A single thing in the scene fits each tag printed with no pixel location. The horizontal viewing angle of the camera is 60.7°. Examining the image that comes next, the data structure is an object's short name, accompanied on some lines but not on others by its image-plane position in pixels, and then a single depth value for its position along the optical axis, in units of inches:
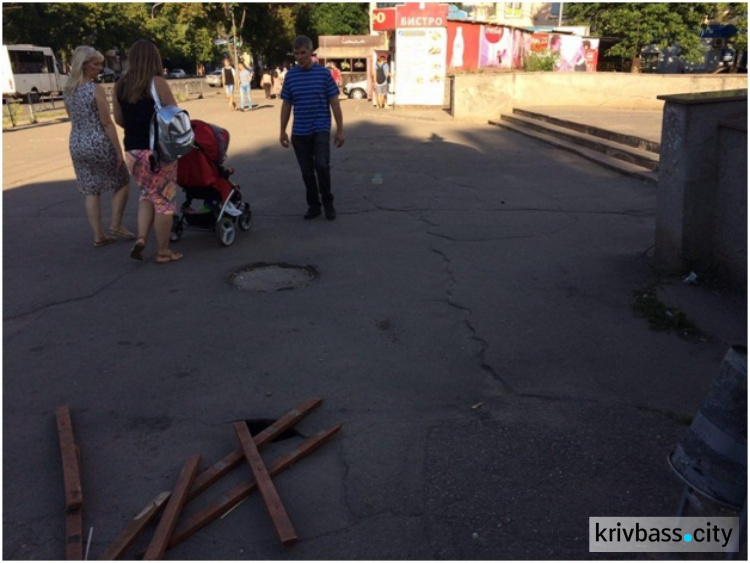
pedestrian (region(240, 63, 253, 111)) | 965.1
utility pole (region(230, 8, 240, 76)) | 1444.6
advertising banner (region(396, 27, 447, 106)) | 867.4
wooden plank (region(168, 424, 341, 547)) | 108.7
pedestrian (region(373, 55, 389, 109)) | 916.5
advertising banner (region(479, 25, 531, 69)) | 1017.5
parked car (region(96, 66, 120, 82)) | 2168.6
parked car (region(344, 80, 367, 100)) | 1320.4
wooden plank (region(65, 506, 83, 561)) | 103.0
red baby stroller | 251.0
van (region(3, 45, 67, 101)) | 1476.4
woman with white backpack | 229.6
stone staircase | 404.2
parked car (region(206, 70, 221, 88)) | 2298.2
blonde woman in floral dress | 246.4
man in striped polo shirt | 288.2
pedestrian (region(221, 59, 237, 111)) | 997.2
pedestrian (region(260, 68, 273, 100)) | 1299.2
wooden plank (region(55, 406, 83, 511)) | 113.0
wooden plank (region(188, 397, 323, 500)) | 120.0
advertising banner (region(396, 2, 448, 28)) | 847.1
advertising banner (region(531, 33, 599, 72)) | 1263.5
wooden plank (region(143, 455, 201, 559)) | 102.7
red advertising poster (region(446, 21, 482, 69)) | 959.6
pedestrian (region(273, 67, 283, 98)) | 1401.3
